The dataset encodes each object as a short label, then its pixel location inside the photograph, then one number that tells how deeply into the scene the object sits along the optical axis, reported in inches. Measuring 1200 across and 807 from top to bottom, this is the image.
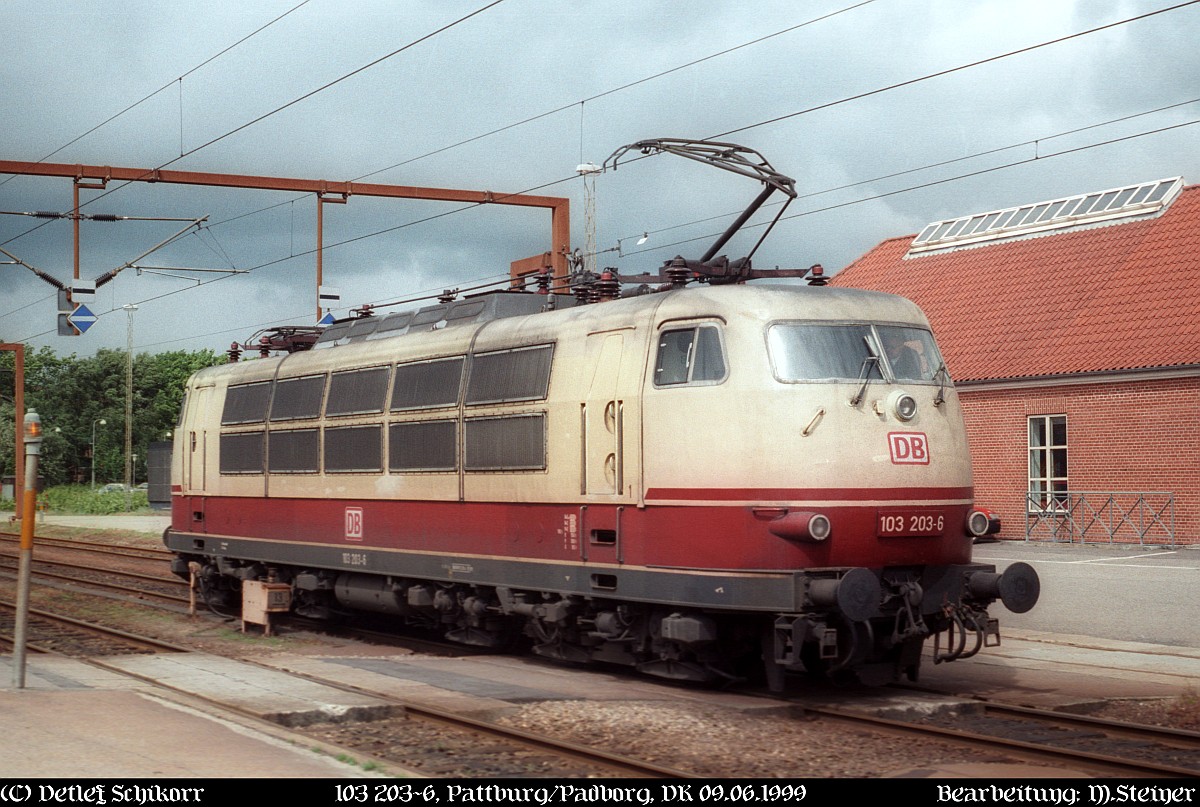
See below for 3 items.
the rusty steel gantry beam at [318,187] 973.8
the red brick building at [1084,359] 1134.4
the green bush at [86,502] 2456.9
